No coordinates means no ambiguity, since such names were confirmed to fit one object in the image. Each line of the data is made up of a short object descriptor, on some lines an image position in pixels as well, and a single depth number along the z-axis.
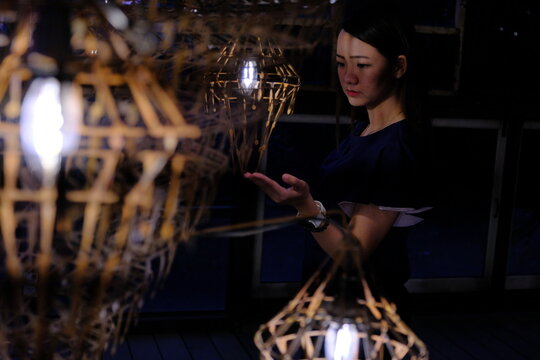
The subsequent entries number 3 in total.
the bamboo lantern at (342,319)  0.65
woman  1.45
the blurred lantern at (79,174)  0.52
